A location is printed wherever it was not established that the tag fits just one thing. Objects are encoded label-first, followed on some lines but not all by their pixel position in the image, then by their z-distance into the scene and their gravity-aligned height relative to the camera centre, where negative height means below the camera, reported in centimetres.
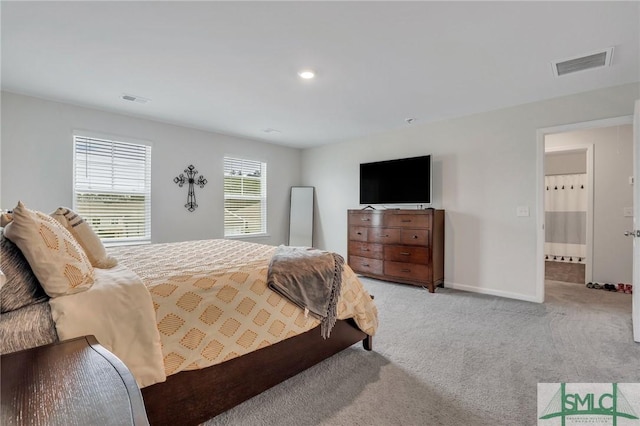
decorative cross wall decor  463 +44
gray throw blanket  191 -45
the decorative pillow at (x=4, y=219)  146 -4
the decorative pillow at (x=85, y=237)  180 -16
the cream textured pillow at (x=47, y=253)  121 -18
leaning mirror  595 -10
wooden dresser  410 -47
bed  119 -54
